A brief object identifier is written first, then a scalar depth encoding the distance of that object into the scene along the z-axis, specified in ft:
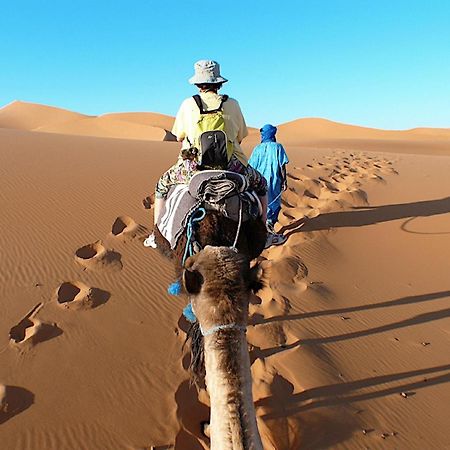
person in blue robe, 23.17
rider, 10.51
